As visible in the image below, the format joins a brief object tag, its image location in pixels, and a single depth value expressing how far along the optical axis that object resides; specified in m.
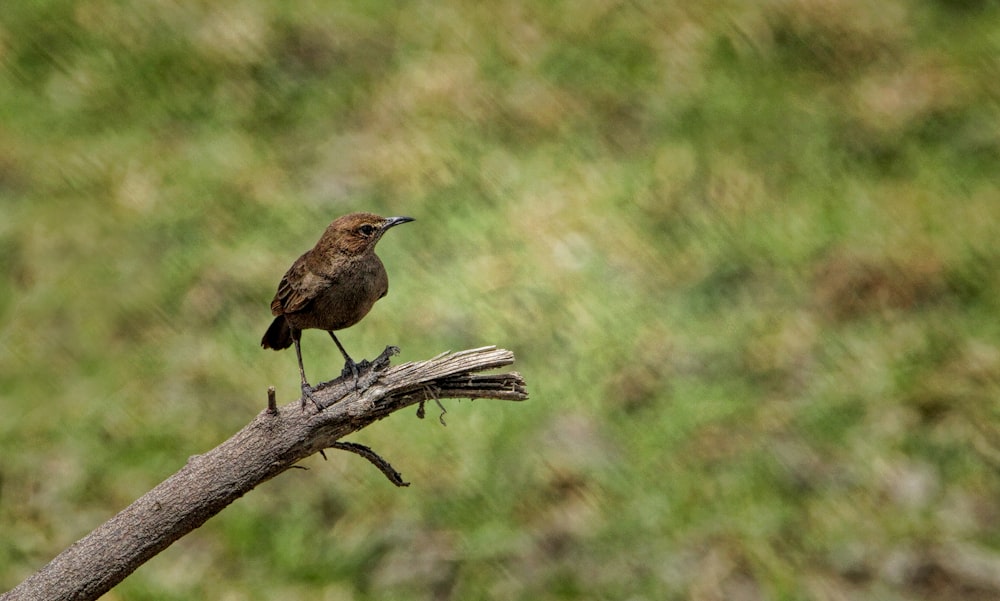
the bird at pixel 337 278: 7.11
